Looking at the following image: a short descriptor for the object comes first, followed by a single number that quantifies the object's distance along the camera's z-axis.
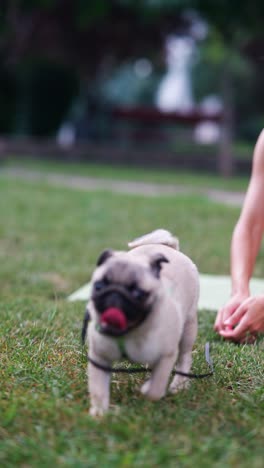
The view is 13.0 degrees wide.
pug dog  2.08
